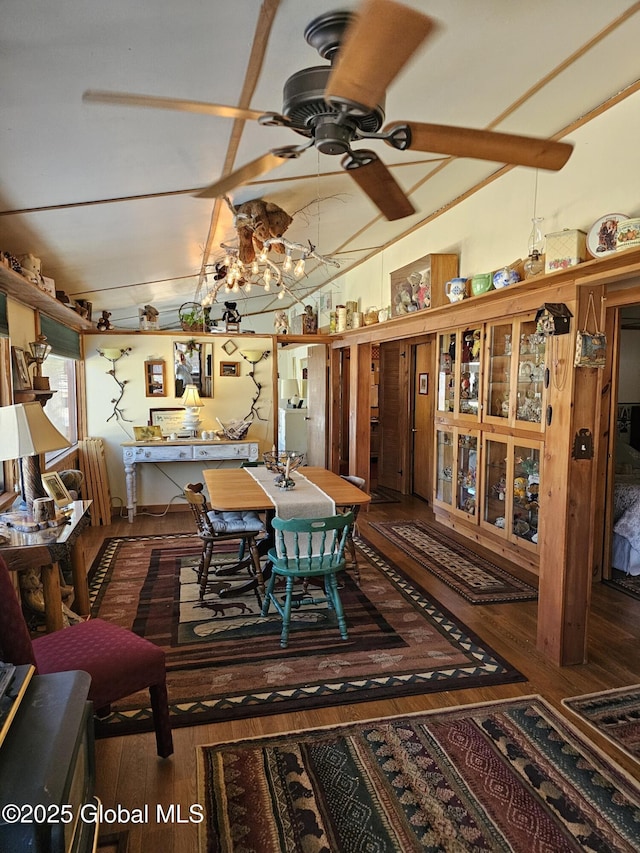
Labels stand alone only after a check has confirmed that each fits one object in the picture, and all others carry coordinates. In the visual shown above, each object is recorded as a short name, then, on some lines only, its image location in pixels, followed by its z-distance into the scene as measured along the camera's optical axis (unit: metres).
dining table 3.27
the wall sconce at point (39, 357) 3.75
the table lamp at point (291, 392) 9.00
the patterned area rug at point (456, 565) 3.67
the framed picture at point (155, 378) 5.85
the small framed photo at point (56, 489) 3.08
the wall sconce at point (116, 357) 5.67
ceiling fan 1.32
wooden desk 2.43
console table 5.52
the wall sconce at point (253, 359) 6.07
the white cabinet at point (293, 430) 8.38
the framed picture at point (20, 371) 3.38
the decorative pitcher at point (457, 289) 3.86
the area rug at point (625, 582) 3.75
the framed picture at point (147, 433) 5.70
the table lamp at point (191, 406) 5.80
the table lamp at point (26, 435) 2.47
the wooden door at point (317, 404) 6.85
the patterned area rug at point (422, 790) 1.71
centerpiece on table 3.75
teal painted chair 2.85
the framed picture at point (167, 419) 5.91
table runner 3.25
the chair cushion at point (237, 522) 3.66
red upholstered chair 1.69
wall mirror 5.93
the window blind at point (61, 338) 4.36
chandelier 3.80
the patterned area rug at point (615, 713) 2.17
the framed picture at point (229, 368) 6.08
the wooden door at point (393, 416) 6.91
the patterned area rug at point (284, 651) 2.44
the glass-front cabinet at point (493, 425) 4.03
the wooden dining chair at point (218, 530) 3.54
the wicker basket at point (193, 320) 5.97
